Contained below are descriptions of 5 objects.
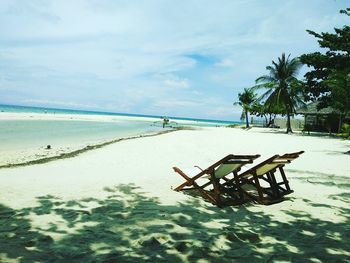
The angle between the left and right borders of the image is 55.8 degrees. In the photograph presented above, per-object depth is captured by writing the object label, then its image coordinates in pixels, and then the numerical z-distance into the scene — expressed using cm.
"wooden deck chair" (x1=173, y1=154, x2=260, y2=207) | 567
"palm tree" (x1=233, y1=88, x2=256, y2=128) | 6222
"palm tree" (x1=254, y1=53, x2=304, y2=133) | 3612
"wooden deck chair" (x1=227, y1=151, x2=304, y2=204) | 597
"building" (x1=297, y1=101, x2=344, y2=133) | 3688
